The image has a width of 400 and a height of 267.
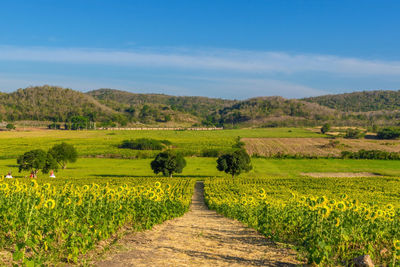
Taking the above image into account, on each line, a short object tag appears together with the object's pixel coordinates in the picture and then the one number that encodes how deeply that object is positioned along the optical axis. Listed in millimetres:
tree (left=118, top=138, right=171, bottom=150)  111688
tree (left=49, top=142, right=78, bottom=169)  72688
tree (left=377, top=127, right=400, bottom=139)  148625
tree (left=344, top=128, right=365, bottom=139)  151625
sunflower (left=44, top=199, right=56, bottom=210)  9430
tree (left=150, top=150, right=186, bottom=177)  65875
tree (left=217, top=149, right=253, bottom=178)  66000
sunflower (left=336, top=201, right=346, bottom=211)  10544
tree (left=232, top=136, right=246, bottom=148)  117675
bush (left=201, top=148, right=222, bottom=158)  101925
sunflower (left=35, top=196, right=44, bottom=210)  10372
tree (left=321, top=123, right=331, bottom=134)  177875
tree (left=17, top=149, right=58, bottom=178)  58656
